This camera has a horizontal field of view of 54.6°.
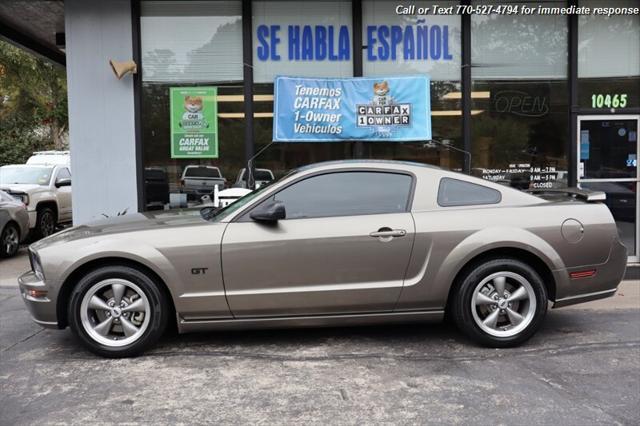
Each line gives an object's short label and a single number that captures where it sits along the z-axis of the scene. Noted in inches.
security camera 323.6
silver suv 492.4
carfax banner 335.6
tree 879.1
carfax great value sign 339.0
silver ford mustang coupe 189.8
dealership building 334.3
